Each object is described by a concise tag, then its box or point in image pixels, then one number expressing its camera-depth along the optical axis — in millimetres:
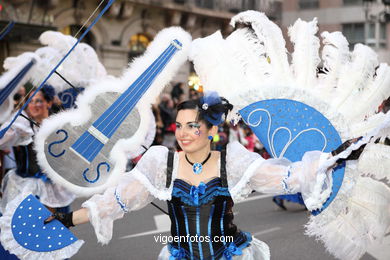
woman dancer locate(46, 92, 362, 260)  2967
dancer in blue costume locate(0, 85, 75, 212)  5203
